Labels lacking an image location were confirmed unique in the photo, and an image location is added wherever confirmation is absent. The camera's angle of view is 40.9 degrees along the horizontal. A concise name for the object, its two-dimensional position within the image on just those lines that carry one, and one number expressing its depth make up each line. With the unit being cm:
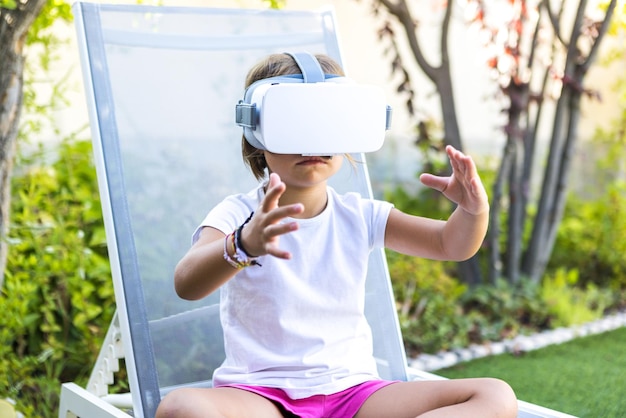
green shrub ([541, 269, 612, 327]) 471
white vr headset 190
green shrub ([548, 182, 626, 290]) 555
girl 195
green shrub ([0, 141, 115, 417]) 333
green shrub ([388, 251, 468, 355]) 427
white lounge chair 233
